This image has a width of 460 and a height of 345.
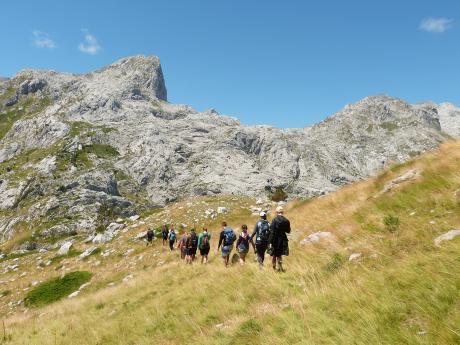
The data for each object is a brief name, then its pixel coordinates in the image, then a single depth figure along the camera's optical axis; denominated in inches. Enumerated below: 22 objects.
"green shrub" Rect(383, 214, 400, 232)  430.0
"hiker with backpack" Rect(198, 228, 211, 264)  759.7
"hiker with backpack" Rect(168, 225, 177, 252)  1047.6
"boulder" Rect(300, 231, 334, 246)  521.7
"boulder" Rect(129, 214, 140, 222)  1605.6
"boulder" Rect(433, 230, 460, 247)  297.1
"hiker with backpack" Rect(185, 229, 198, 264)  804.6
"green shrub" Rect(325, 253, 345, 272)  347.6
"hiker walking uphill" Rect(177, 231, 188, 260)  884.6
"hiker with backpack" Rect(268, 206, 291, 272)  472.4
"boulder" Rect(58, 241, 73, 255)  1354.5
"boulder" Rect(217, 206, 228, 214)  1419.7
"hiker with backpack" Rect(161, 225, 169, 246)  1153.0
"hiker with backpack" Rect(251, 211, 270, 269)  541.6
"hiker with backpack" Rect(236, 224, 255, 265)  649.0
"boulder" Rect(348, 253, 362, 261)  357.7
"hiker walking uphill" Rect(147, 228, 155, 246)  1195.9
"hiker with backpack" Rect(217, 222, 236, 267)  690.2
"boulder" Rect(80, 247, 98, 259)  1244.1
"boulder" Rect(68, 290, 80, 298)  882.5
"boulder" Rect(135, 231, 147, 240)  1306.2
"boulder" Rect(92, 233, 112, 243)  1372.9
